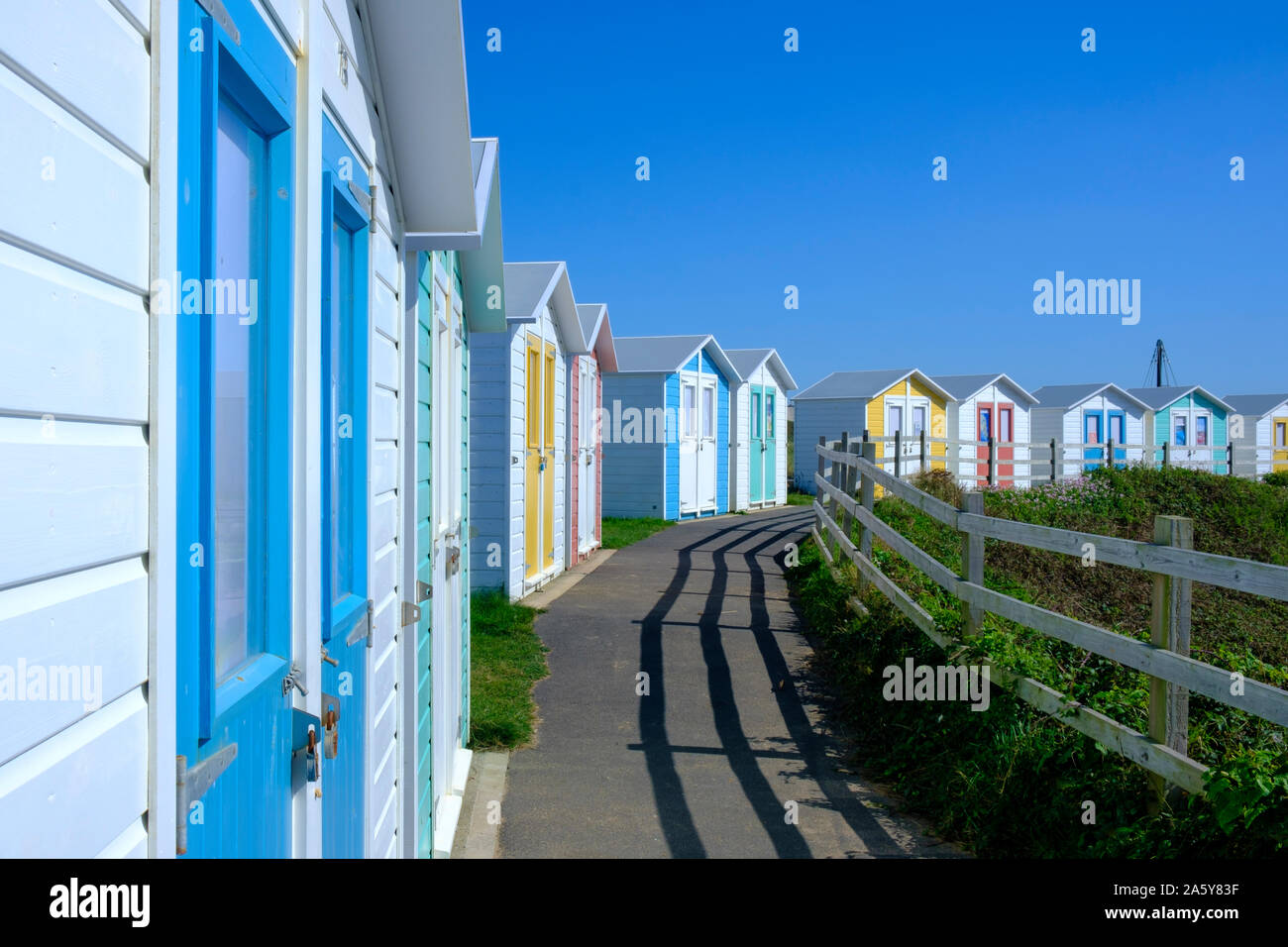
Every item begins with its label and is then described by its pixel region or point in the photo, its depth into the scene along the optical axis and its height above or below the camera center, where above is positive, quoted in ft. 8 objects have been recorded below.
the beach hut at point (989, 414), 108.78 +4.93
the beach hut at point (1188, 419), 129.59 +5.24
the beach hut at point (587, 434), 50.93 +1.25
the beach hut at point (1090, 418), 119.24 +4.87
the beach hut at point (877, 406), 103.81 +5.44
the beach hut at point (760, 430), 91.91 +2.64
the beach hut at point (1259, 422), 140.68 +5.37
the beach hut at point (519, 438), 37.76 +0.74
